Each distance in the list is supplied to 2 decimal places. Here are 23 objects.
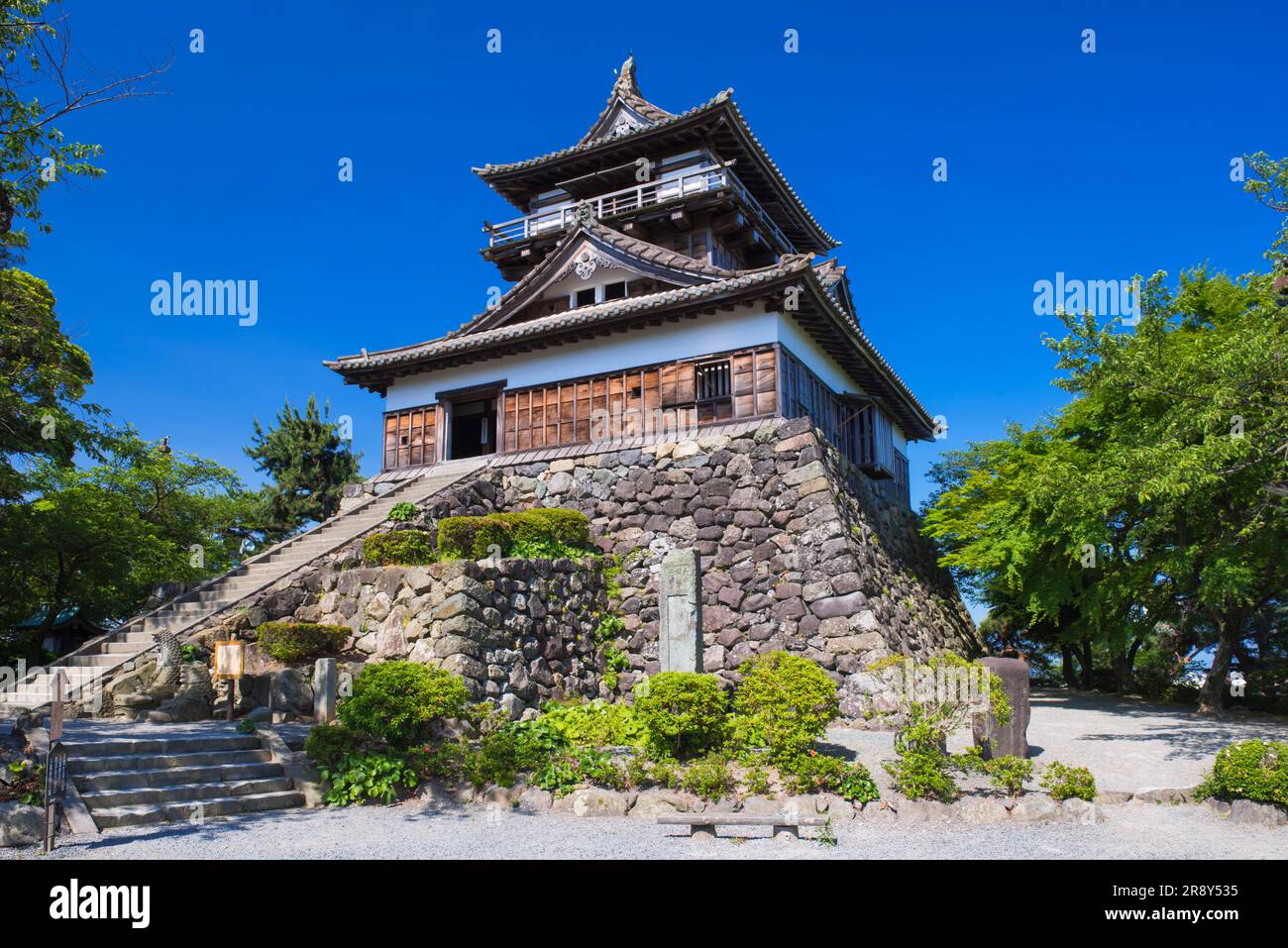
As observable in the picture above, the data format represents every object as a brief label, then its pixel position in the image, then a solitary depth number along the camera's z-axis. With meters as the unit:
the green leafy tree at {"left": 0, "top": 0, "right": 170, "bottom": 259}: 10.51
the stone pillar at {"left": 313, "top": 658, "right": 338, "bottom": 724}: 12.99
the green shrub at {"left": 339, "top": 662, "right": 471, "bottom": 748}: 11.27
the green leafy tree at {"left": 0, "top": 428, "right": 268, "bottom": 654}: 19.48
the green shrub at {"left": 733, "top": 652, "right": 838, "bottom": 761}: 10.33
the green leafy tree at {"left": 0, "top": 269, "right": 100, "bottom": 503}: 13.25
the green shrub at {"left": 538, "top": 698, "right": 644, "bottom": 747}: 12.34
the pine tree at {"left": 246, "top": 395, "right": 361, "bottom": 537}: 33.00
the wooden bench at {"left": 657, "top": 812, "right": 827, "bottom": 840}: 8.62
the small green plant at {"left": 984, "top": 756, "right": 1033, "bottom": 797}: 9.59
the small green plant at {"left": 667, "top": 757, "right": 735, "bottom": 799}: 10.06
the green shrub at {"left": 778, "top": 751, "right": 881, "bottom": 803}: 9.88
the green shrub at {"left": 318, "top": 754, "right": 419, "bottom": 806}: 10.57
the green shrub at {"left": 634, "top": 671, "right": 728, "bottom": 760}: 10.91
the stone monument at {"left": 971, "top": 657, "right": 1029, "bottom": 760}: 11.16
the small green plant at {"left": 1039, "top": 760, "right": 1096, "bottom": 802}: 9.38
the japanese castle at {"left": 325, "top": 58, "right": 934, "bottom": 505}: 19.98
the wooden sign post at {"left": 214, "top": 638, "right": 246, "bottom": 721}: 13.11
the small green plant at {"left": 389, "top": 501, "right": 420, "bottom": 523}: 18.86
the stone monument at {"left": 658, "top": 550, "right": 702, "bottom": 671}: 13.21
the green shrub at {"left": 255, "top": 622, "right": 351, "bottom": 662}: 14.59
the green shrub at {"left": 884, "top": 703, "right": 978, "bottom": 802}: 9.63
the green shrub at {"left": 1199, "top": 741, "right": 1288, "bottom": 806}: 8.98
